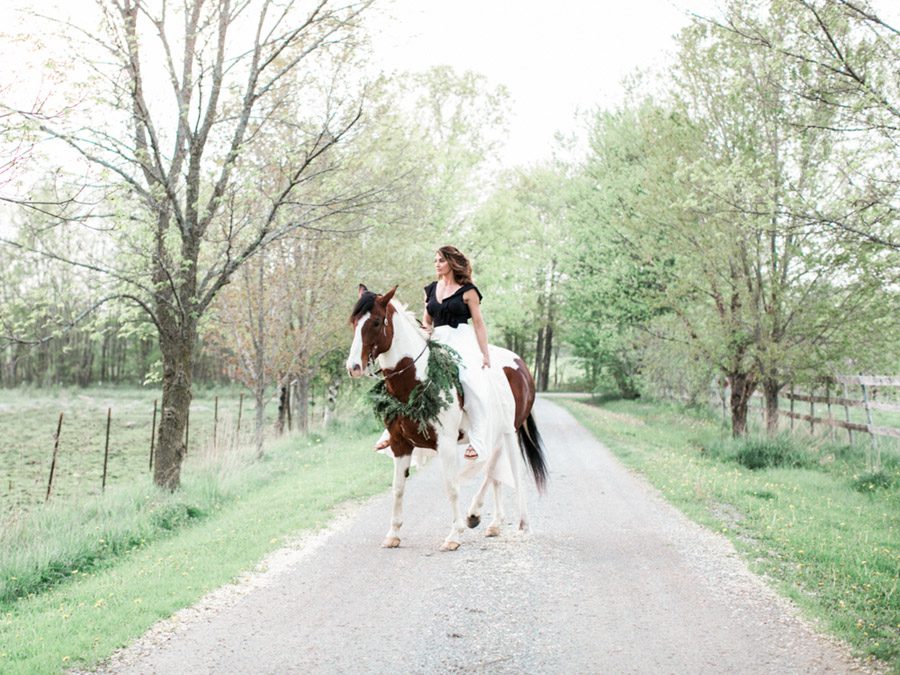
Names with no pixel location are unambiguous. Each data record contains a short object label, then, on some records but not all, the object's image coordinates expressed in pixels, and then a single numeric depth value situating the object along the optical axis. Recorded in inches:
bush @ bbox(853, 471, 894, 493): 425.1
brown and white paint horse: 253.4
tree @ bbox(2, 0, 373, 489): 363.9
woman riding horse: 279.6
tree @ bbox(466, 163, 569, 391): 1140.5
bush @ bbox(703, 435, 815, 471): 525.0
